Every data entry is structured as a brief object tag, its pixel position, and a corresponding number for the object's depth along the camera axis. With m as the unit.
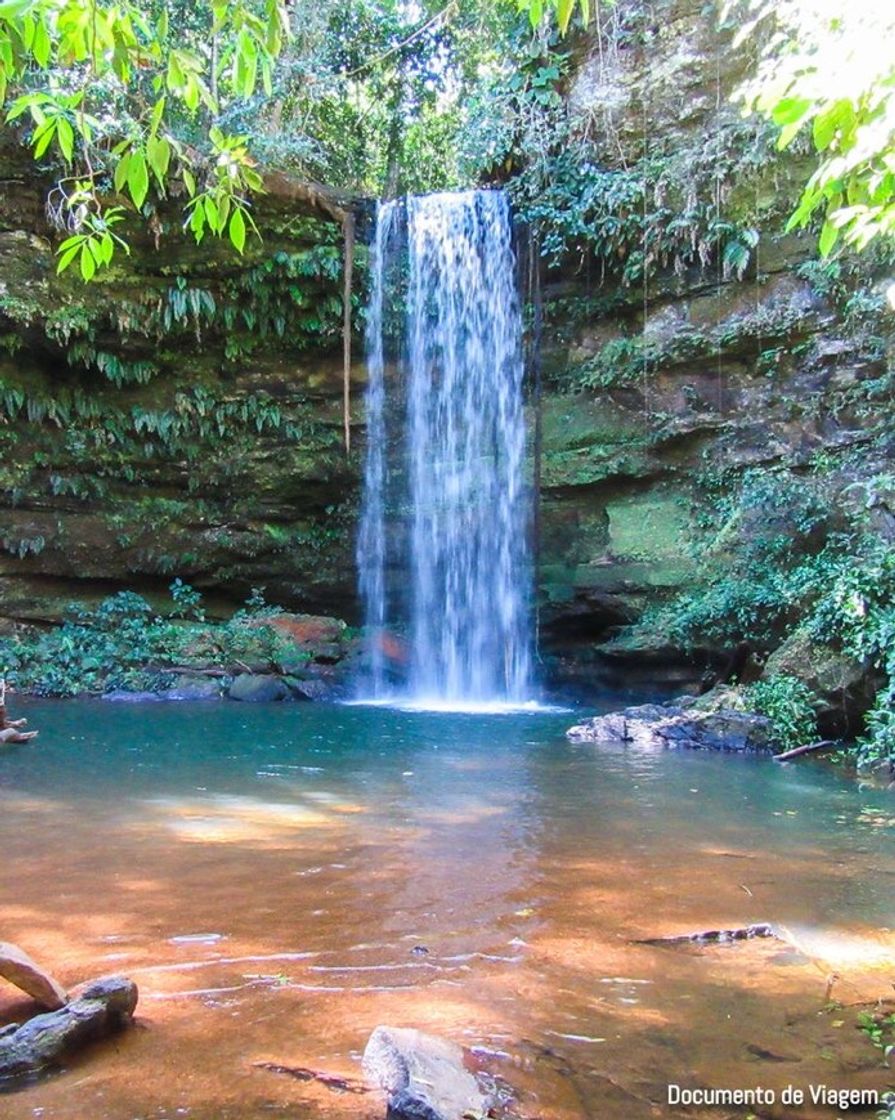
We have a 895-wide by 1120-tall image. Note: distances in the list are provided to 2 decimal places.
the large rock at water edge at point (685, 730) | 7.96
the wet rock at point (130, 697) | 11.50
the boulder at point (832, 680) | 8.17
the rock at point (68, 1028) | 1.92
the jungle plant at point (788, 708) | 8.07
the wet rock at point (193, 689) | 11.89
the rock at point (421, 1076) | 1.71
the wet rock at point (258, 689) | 11.70
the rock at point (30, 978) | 2.12
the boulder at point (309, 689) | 12.31
